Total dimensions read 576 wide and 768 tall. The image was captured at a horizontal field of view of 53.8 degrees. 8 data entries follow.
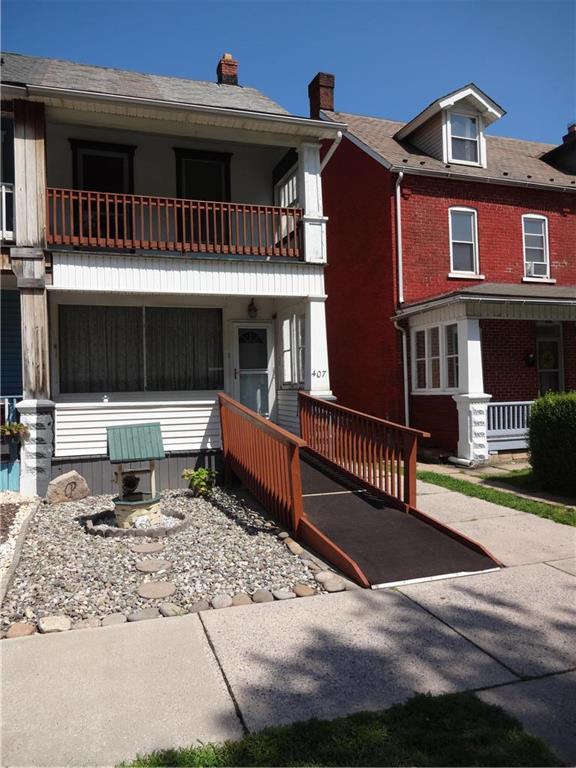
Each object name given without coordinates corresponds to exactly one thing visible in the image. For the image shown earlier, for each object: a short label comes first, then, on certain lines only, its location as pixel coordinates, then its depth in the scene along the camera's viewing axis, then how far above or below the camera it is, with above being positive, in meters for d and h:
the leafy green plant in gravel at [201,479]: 8.55 -1.48
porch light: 11.59 +1.47
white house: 8.74 +2.01
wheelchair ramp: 5.30 -1.70
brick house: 12.49 +2.97
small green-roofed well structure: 6.85 -0.97
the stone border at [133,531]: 6.62 -1.71
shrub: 8.55 -1.06
